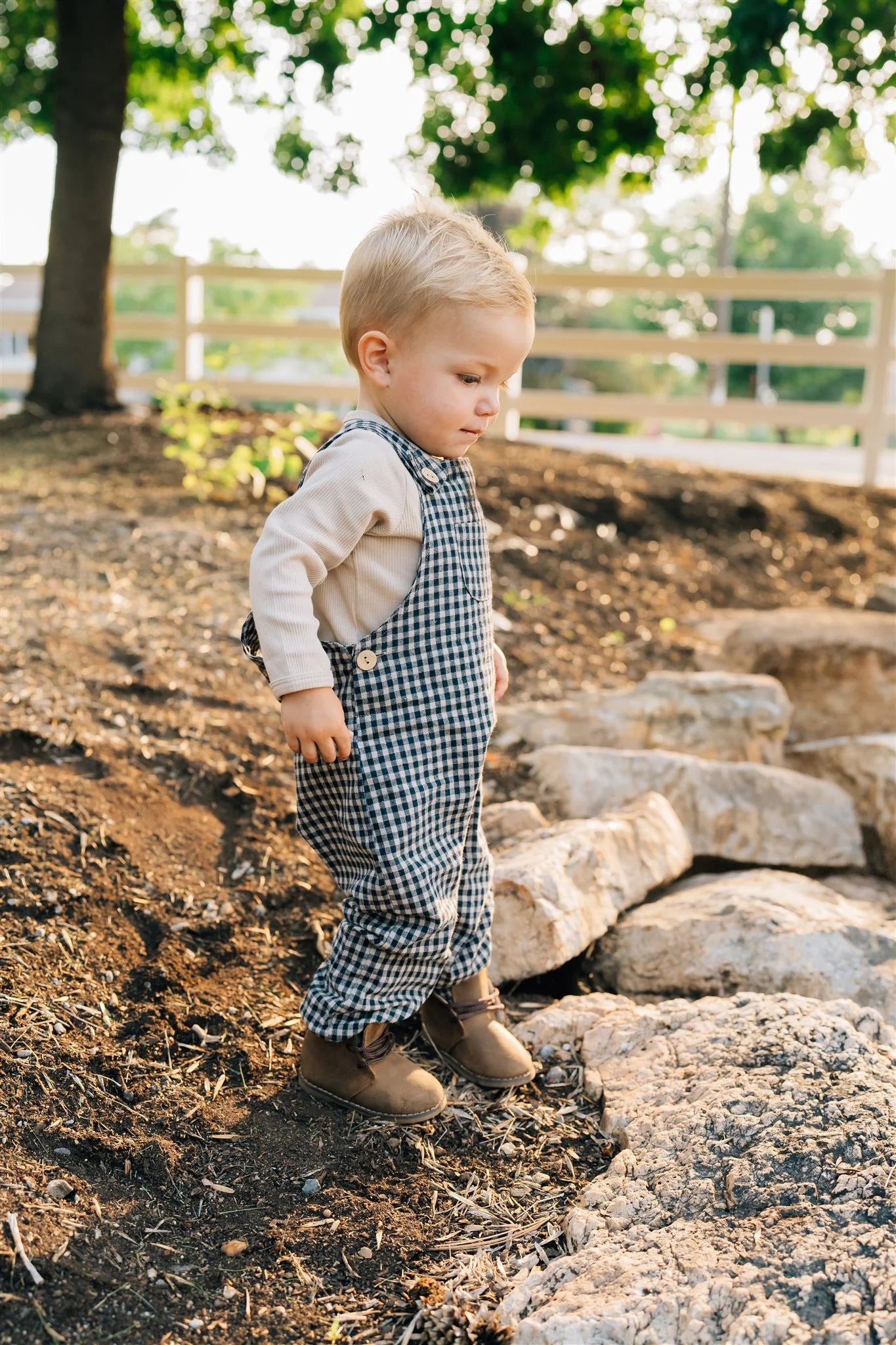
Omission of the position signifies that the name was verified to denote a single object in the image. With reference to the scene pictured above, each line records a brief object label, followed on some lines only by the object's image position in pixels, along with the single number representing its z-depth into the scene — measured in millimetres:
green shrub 4805
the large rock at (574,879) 2459
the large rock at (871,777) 3408
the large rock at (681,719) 3742
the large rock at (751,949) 2424
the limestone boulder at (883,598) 5594
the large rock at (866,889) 3178
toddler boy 1881
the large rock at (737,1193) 1460
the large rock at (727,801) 3217
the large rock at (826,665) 4543
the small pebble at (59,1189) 1708
